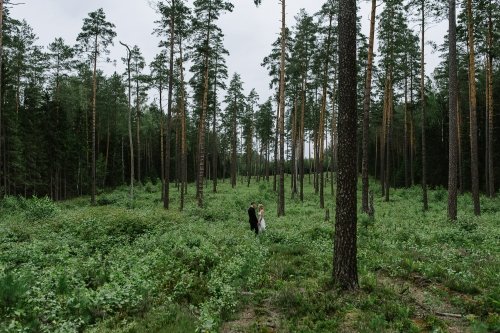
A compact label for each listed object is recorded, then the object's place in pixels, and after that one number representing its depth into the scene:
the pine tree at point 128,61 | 31.40
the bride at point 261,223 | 15.25
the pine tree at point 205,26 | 25.97
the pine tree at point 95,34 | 29.45
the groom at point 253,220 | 15.35
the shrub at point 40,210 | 19.07
